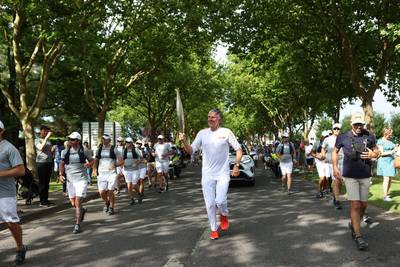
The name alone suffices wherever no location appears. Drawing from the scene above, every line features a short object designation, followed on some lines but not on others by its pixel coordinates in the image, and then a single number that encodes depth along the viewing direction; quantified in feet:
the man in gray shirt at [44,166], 44.06
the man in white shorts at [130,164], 46.36
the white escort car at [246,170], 60.34
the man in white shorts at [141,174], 47.69
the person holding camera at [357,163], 23.79
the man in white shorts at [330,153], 37.47
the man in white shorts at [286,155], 50.03
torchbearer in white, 26.37
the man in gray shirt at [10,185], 21.71
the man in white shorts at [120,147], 52.45
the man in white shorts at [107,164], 38.01
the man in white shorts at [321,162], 42.56
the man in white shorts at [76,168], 31.63
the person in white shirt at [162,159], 56.55
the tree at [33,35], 47.42
